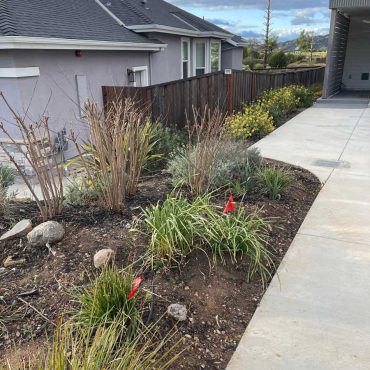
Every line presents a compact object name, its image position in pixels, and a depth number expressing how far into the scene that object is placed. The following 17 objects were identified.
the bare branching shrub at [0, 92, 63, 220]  3.52
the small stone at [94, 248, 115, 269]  3.06
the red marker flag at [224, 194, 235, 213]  3.37
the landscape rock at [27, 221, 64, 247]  3.35
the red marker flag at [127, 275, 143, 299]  2.32
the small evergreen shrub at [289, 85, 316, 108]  14.26
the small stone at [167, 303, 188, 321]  2.60
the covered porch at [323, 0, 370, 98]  16.02
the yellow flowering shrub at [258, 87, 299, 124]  10.97
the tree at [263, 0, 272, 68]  41.19
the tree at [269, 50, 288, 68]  33.66
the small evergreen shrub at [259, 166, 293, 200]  4.64
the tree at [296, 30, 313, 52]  55.16
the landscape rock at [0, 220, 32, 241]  3.49
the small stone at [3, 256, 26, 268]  3.18
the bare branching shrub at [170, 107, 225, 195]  4.41
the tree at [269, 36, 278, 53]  46.95
